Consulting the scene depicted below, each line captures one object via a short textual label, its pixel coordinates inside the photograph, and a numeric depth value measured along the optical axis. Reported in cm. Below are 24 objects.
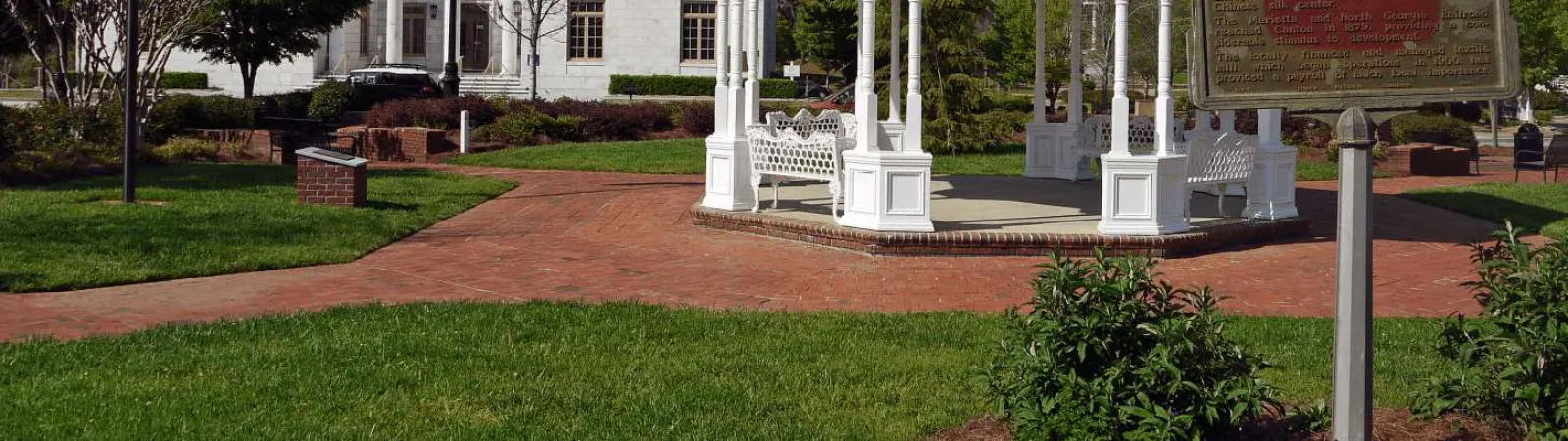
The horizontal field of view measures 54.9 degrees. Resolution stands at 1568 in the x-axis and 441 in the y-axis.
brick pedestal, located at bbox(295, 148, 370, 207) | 1364
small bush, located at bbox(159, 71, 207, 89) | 4953
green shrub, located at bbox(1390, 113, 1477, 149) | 2759
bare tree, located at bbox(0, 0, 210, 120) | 1952
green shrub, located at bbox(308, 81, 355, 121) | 3045
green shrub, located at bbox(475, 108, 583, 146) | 2627
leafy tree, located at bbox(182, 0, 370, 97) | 3189
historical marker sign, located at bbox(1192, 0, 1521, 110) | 477
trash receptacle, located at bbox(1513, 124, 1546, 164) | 2152
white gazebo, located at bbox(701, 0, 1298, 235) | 1170
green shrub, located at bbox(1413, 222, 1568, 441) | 507
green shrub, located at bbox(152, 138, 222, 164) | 2114
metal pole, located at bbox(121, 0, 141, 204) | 1355
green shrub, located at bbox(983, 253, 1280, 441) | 484
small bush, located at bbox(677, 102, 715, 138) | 2908
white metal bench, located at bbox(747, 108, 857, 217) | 1250
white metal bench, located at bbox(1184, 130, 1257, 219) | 1227
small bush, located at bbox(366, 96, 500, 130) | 2664
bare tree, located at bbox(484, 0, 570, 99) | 4638
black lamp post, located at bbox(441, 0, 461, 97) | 3553
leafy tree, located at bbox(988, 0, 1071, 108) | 3962
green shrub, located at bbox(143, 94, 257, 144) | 2348
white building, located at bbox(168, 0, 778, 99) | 4806
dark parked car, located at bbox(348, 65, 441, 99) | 3444
